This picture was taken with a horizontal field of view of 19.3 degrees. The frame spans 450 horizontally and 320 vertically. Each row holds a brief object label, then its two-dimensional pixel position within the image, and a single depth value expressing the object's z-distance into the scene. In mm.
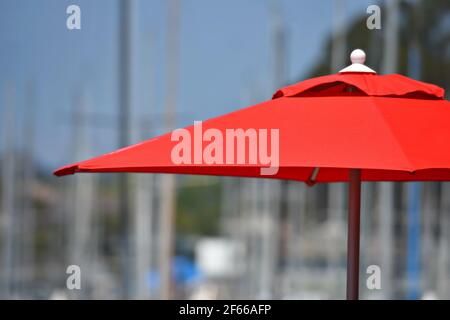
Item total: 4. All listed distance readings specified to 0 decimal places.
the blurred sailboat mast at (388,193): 19891
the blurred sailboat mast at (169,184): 20812
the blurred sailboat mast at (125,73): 19656
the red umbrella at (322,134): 6125
